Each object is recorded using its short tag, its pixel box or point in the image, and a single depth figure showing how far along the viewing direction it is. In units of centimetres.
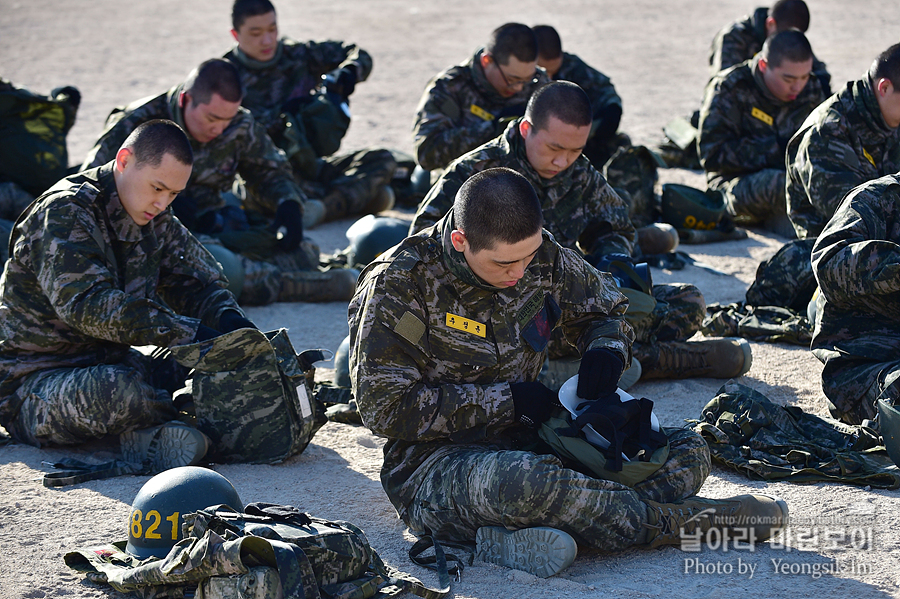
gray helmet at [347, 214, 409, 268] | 820
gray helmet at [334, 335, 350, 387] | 600
